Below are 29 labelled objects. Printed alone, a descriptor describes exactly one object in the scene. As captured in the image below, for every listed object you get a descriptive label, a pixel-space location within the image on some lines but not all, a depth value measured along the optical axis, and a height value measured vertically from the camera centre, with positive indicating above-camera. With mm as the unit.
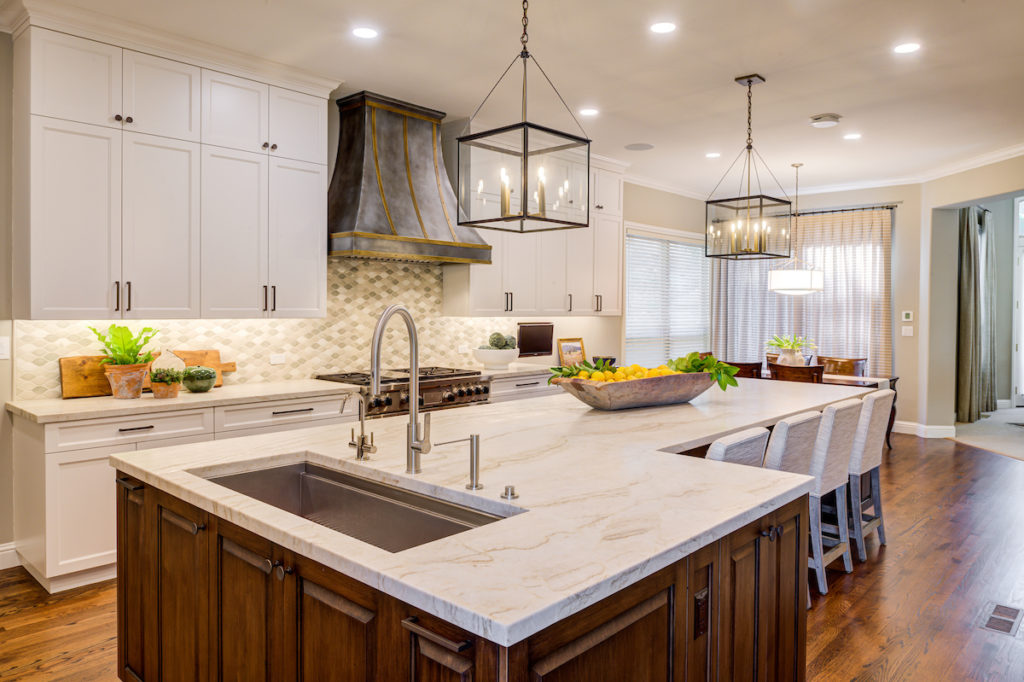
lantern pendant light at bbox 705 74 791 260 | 4457 +691
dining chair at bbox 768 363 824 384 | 5820 -344
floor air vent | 2956 -1270
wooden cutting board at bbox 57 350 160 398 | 3613 -259
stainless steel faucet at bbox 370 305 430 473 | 1844 -181
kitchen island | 1187 -505
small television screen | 6238 -63
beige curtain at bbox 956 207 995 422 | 8250 +218
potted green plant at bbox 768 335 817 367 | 6180 -177
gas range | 4328 -392
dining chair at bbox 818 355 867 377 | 6809 -321
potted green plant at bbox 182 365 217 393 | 3797 -275
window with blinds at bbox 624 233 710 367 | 7578 +396
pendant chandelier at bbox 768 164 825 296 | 6727 +529
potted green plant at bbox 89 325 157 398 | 3570 -175
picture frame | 6543 -190
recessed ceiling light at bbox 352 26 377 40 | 3555 +1576
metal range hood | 4402 +964
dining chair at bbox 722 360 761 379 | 6527 -351
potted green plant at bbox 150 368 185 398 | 3619 -283
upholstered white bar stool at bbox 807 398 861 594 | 3148 -644
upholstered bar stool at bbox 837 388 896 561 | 3564 -628
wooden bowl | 3102 -272
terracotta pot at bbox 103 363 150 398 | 3566 -263
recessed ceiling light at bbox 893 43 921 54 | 3746 +1589
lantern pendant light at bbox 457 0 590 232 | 2541 +598
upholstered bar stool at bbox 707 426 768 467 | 2289 -396
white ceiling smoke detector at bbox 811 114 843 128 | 5098 +1625
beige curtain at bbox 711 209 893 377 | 7680 +411
